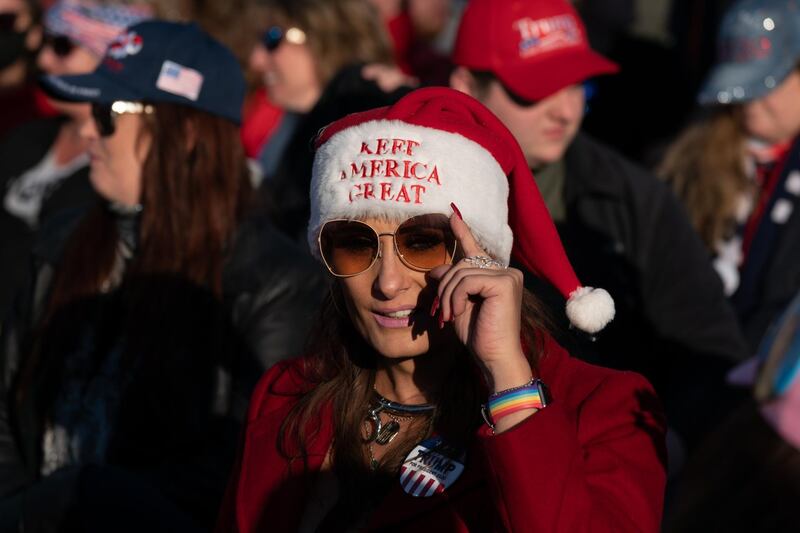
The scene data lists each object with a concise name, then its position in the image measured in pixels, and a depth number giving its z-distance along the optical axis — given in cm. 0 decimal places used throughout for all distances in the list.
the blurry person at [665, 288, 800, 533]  402
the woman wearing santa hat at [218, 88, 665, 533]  550
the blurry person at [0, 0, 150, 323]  1215
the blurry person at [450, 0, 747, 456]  939
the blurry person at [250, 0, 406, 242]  1311
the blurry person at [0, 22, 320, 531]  835
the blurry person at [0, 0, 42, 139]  1492
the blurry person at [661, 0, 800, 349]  1106
